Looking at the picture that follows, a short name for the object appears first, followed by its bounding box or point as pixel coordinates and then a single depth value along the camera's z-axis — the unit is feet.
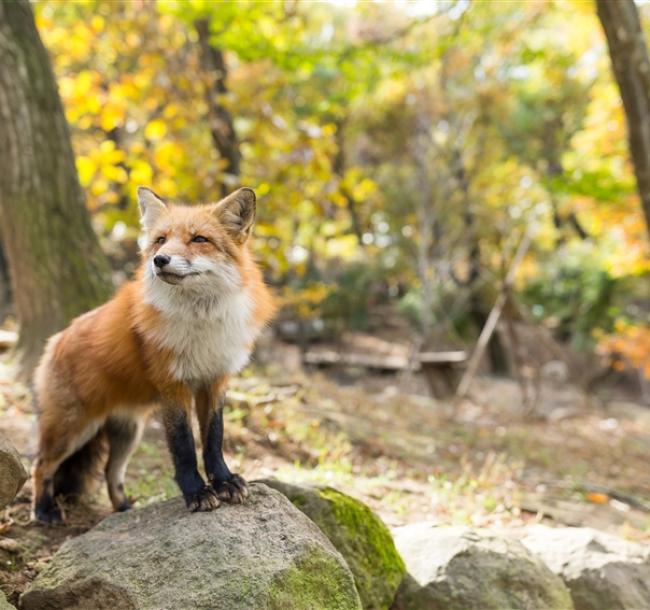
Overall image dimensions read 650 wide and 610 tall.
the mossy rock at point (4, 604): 7.45
